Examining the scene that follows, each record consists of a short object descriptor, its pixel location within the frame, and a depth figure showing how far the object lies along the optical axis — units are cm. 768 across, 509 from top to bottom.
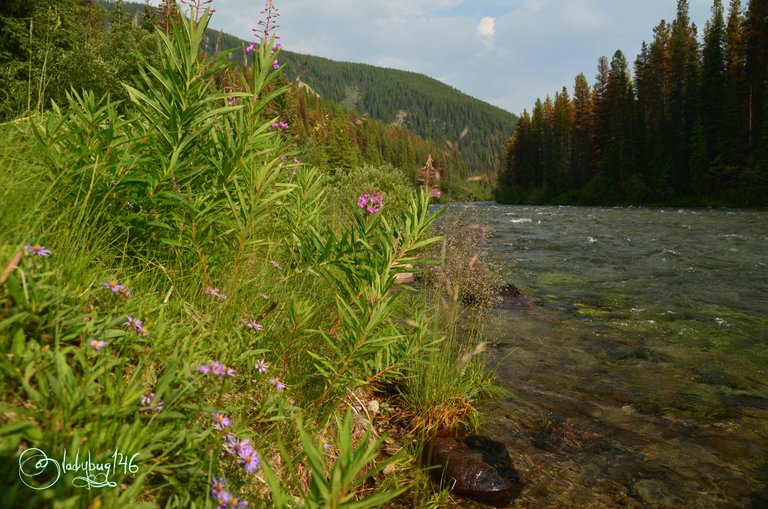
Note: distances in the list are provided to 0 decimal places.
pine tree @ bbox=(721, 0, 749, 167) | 3700
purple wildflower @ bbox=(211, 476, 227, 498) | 131
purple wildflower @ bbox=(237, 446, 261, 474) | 144
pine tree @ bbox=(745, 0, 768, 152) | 3816
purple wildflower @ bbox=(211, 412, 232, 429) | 153
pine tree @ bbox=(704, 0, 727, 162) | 3966
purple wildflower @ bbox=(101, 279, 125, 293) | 169
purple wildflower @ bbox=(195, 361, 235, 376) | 154
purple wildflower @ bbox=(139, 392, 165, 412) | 139
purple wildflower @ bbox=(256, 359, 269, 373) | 202
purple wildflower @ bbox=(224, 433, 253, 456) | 149
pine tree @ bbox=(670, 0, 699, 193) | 4169
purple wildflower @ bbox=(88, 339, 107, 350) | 146
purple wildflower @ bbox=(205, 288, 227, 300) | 214
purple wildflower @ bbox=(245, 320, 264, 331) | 211
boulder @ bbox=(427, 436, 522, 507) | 311
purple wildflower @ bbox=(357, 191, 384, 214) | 313
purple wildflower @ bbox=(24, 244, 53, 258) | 147
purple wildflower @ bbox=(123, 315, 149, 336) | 165
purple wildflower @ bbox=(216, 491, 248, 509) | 127
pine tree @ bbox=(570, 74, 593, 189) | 5794
